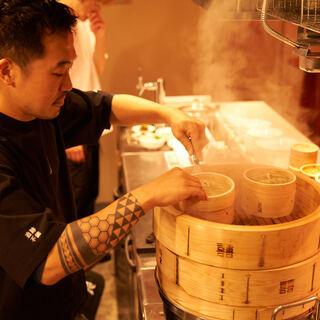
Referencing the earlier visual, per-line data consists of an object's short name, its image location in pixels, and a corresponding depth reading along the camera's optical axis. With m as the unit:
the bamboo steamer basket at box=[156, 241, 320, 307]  1.14
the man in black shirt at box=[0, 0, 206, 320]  1.19
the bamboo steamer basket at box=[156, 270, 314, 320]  1.18
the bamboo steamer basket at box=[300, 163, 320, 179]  1.82
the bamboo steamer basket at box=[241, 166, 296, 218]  1.36
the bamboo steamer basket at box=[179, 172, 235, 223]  1.26
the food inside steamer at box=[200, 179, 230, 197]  1.36
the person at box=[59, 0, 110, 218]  3.36
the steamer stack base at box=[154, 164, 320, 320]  1.11
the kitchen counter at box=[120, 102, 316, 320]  1.59
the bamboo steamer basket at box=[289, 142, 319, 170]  1.96
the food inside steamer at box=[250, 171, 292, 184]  1.42
